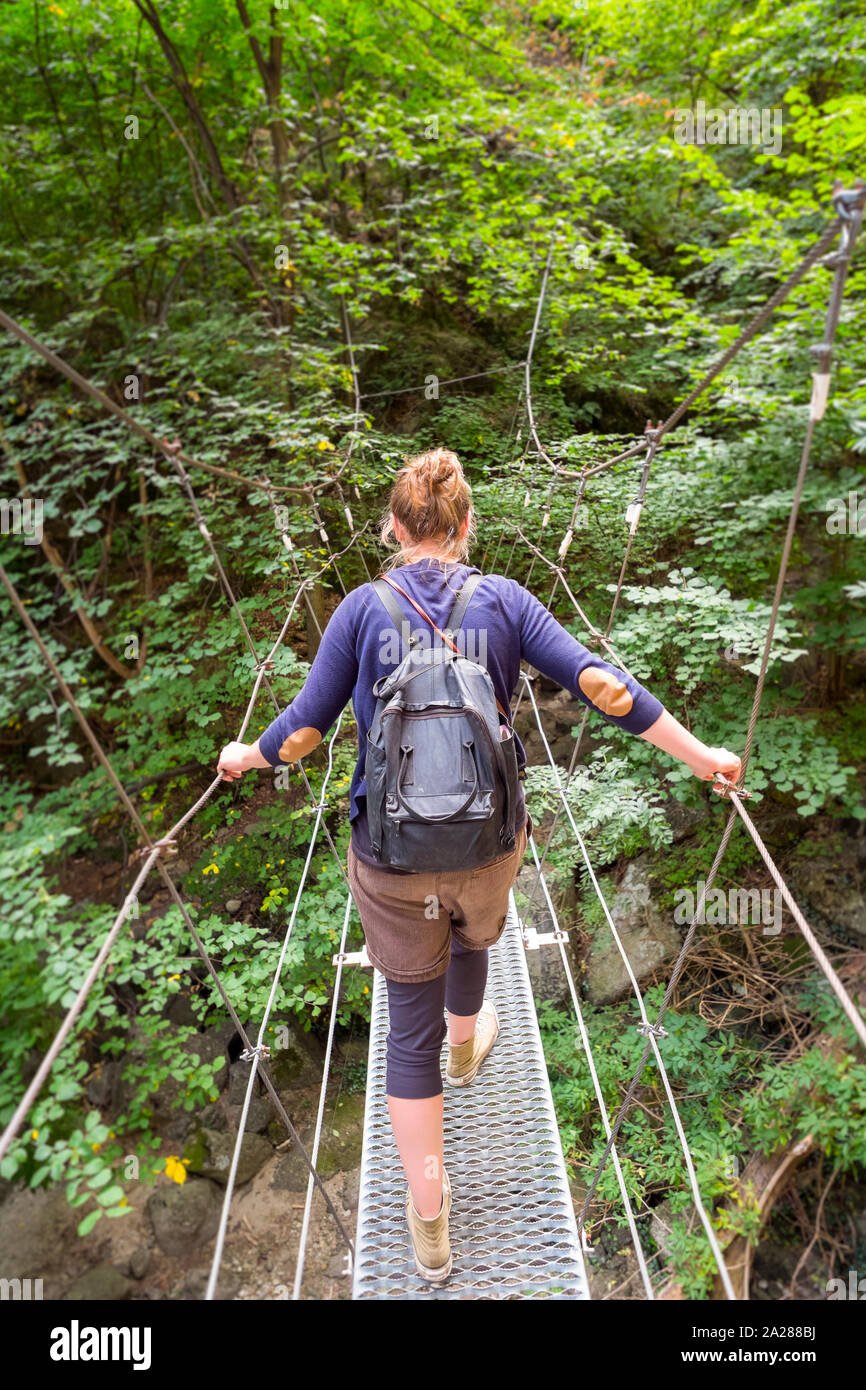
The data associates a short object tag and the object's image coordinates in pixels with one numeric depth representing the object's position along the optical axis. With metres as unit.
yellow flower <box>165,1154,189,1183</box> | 1.93
